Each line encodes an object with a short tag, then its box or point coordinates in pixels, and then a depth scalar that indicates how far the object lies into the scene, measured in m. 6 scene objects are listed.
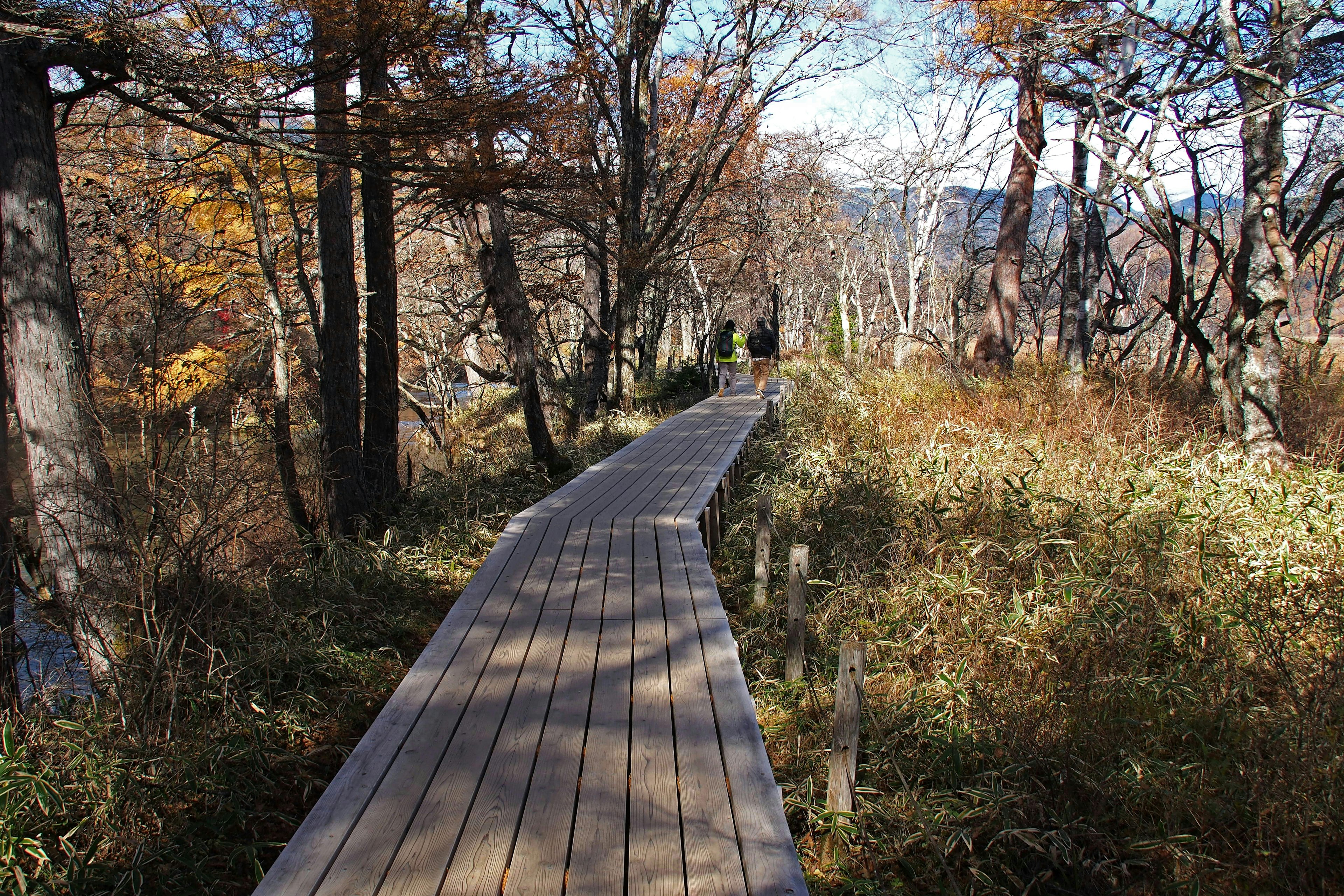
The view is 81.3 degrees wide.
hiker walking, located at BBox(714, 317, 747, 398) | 14.87
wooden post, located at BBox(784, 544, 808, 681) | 4.62
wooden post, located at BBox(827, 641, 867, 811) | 3.27
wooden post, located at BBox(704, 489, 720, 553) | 6.75
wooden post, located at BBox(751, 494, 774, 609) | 5.97
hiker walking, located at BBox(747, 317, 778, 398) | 14.94
